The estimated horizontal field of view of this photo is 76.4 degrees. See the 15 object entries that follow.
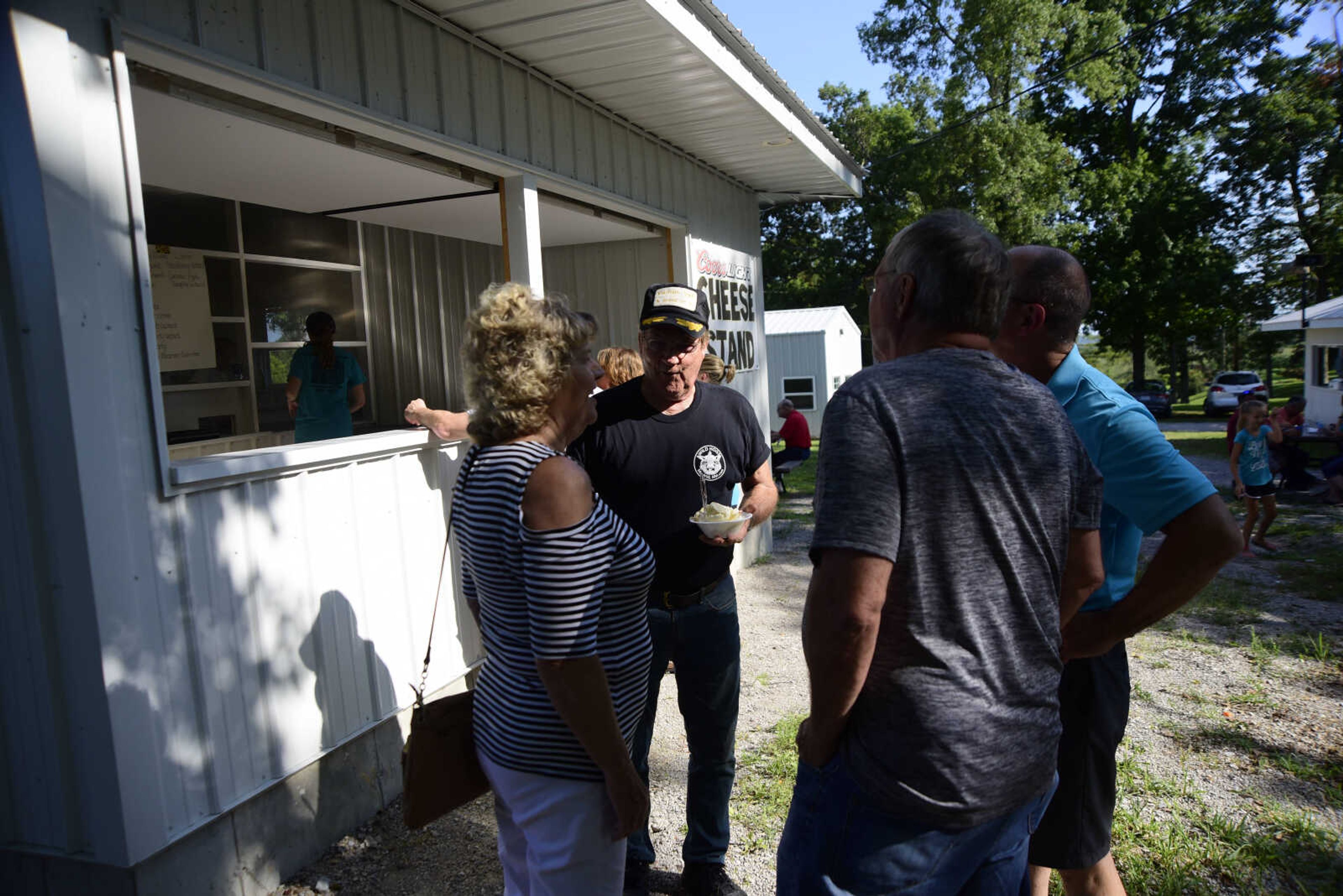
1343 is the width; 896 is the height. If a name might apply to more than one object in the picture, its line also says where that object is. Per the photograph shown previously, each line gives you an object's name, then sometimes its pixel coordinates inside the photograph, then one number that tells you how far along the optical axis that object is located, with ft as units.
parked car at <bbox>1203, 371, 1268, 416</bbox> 92.48
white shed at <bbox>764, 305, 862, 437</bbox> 85.30
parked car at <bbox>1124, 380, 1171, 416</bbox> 93.91
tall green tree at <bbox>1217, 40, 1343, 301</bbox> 84.58
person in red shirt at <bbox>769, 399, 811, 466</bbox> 48.37
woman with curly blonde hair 5.45
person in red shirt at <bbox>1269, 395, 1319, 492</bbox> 39.70
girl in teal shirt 27.84
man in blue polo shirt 6.25
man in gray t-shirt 4.67
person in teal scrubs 17.67
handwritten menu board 18.49
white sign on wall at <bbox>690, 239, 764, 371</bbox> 23.84
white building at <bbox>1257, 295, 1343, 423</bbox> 63.52
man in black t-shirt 9.49
